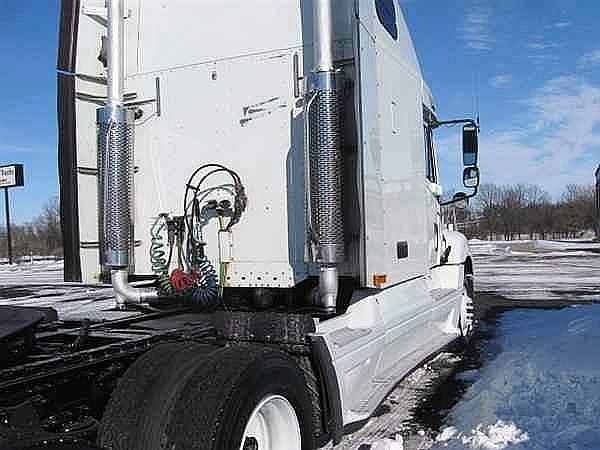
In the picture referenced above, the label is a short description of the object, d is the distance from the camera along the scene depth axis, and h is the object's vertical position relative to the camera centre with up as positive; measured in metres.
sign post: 39.47 +4.68
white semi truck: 3.72 +0.31
